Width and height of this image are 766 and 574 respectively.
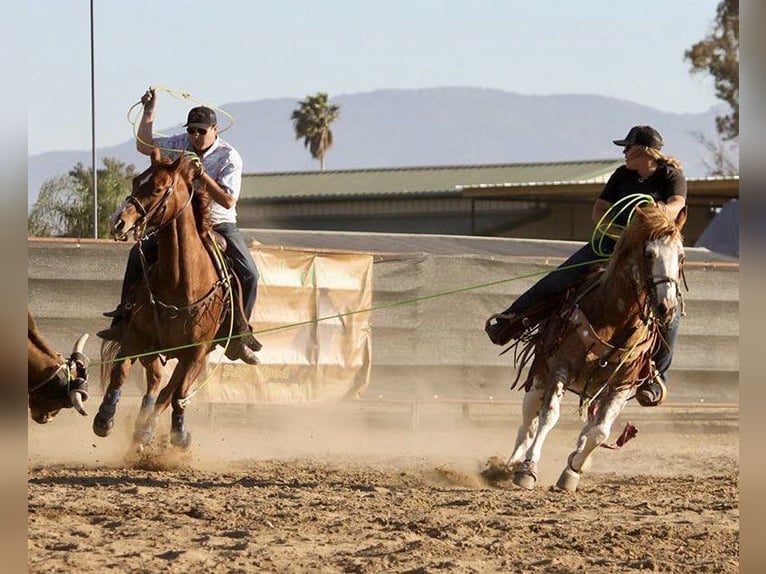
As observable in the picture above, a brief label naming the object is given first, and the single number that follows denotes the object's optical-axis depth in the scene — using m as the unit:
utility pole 28.39
